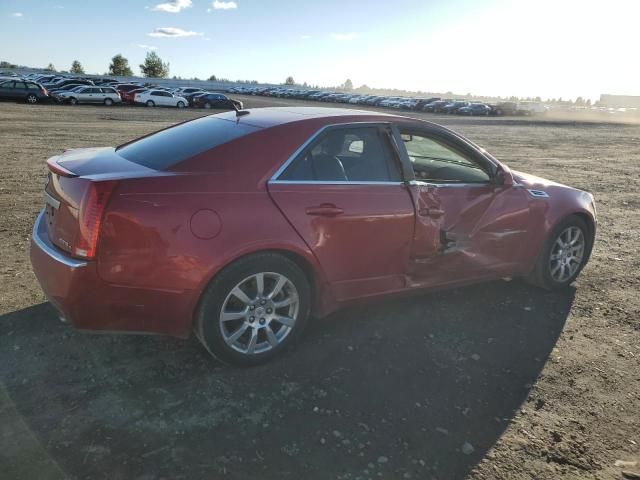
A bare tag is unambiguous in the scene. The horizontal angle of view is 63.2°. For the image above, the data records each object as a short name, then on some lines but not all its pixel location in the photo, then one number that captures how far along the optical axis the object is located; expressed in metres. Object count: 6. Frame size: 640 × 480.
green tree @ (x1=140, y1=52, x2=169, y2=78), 132.38
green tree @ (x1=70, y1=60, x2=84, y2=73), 131.88
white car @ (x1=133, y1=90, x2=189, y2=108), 40.44
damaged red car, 3.06
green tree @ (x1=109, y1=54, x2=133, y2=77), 125.38
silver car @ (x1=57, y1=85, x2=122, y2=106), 36.66
